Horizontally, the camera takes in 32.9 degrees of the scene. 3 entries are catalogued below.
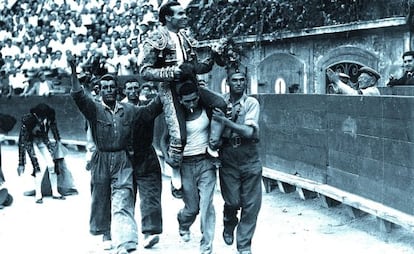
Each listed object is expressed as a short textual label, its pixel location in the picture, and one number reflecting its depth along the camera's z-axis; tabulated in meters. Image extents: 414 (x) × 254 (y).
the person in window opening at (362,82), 7.94
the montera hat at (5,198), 9.02
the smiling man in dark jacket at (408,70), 8.69
